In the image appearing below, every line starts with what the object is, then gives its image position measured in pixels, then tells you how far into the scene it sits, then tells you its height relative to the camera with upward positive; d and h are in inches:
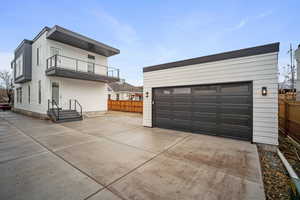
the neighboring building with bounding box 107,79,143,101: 1025.8 +62.9
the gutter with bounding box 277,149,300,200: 60.5 -45.6
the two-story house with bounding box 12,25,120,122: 374.3 +89.1
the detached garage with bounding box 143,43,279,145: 170.4 +8.4
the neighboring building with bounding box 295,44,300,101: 375.4 +101.5
